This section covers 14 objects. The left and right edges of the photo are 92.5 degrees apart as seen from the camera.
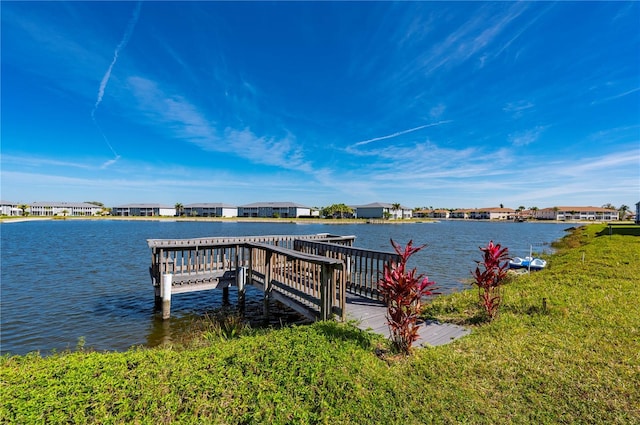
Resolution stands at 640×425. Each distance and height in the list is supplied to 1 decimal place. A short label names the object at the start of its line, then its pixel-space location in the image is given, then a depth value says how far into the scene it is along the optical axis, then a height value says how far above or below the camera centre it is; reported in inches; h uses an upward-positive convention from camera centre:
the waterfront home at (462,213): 7208.7 +74.0
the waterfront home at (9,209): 5260.8 +63.3
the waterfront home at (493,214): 6717.5 +54.6
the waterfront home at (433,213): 7682.1 +69.5
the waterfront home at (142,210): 5693.9 +66.1
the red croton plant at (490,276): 286.5 -57.8
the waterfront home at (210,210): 5693.9 +76.6
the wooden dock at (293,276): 275.3 -78.9
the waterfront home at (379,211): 5703.7 +87.6
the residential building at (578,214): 5629.9 +59.8
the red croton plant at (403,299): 212.7 -59.0
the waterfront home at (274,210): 5556.1 +85.6
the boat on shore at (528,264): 752.3 -117.3
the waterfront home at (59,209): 5482.3 +74.1
